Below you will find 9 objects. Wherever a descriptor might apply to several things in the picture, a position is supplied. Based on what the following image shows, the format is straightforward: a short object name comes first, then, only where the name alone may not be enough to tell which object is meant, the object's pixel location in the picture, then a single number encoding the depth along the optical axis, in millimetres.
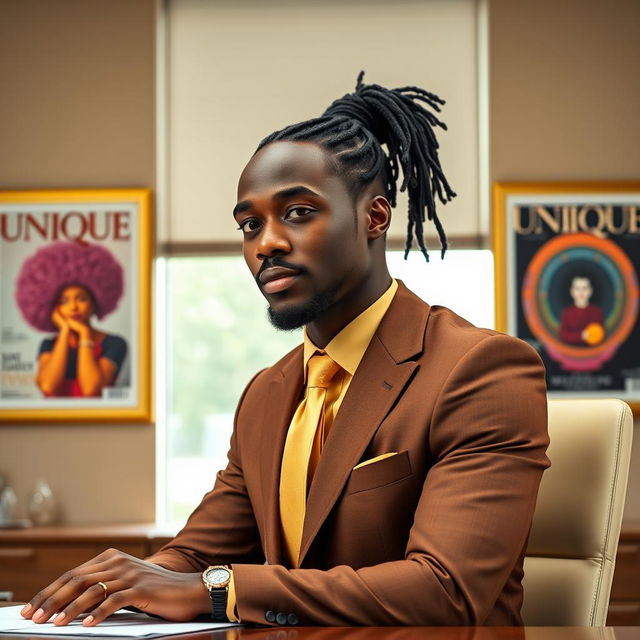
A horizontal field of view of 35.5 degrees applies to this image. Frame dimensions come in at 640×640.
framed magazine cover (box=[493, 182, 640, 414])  4504
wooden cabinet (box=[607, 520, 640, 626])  3754
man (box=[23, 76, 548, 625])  1393
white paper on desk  1279
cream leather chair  1821
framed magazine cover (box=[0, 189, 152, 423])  4551
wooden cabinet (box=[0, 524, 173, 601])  3896
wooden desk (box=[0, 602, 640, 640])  1244
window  4715
